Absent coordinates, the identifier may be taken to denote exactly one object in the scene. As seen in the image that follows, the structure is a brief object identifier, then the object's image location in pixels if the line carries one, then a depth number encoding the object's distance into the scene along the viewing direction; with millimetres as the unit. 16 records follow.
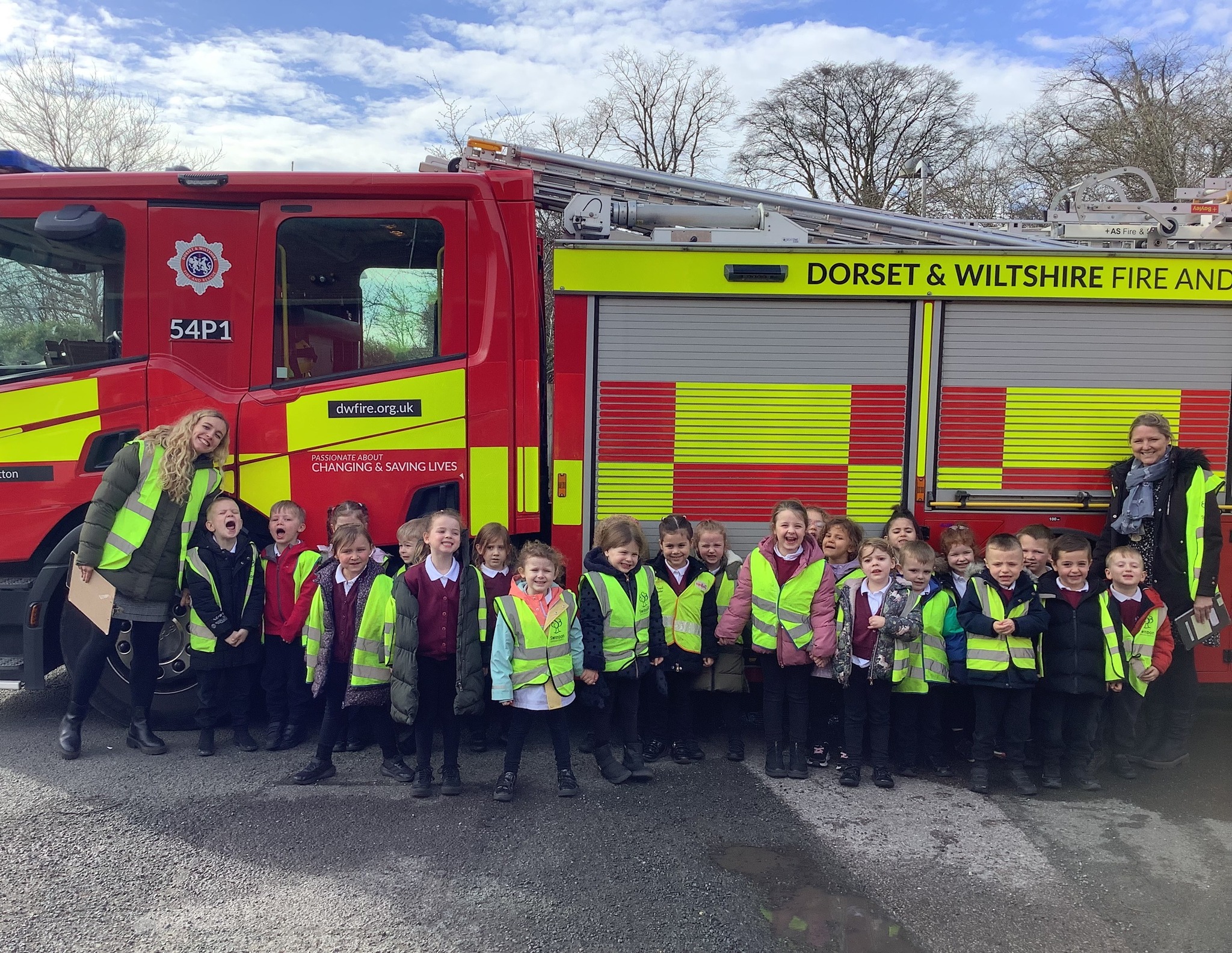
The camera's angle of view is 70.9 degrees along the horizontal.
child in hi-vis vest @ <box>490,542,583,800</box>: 3693
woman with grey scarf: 3982
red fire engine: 4152
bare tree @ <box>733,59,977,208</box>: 31406
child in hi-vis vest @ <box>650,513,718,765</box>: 4078
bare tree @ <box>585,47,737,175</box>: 25562
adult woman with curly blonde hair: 3971
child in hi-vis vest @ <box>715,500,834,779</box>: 3938
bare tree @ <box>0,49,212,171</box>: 18891
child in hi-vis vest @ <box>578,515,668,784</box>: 3869
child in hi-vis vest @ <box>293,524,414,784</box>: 3885
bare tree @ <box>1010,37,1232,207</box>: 18500
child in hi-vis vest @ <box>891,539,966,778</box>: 3904
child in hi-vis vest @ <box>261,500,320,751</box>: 4086
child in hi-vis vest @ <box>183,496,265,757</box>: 4066
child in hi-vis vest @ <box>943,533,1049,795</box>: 3822
